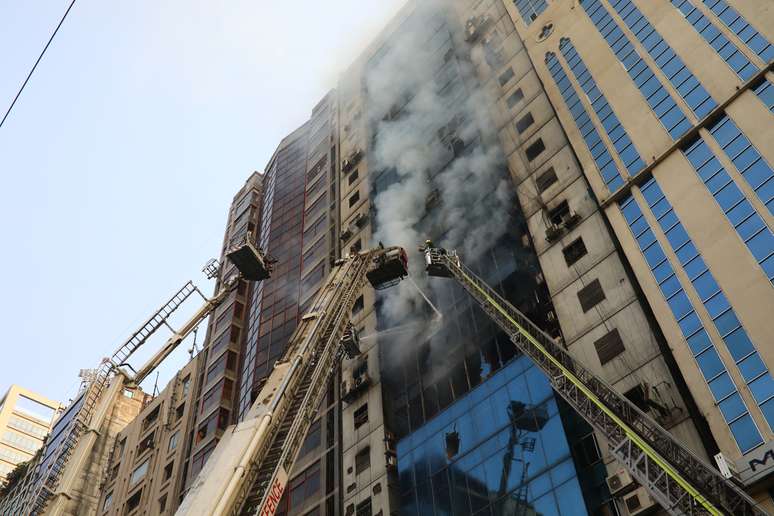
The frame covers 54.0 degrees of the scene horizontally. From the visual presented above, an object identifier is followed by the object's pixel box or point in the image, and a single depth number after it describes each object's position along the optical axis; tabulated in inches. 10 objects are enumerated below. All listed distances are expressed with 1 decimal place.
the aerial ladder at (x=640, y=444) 830.5
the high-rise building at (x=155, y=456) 2159.2
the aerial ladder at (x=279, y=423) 769.6
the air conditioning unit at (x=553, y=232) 1509.6
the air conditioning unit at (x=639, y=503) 1062.4
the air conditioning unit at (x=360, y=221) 2181.3
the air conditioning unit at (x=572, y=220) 1504.7
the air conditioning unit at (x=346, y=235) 2198.6
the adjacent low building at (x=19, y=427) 4544.8
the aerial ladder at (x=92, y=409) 1289.4
